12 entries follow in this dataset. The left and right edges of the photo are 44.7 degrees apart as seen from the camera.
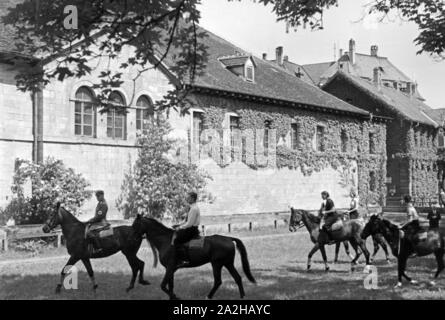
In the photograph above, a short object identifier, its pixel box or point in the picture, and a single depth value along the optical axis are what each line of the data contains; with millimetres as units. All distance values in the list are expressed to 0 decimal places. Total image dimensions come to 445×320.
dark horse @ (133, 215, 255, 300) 10664
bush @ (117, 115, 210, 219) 23594
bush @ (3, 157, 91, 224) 19578
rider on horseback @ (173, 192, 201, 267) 10487
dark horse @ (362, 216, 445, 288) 12531
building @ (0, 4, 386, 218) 20688
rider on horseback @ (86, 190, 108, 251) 11945
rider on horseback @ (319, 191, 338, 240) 15590
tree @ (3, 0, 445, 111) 8922
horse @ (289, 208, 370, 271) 15688
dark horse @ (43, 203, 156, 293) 11781
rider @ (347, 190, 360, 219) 19453
